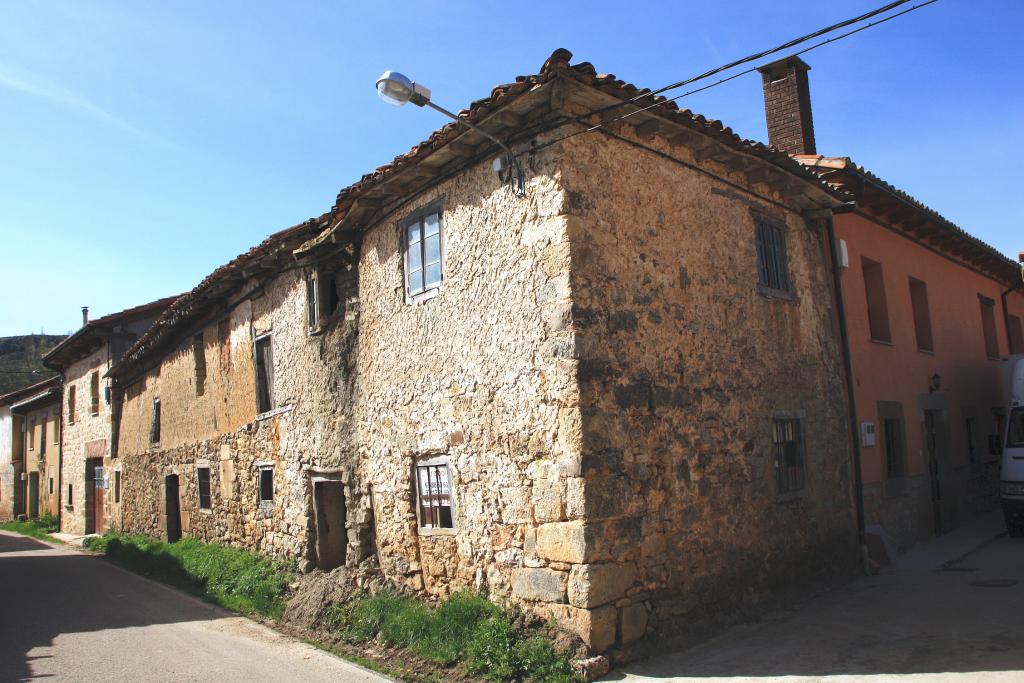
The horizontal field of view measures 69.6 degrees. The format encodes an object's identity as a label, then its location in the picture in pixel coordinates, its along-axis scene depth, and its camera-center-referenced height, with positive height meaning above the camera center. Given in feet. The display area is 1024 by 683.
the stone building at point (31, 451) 89.18 +2.63
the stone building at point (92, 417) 69.72 +5.14
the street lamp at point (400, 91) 19.84 +9.71
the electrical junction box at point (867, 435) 35.09 -0.70
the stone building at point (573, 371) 21.57 +2.43
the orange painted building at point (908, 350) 36.76 +3.92
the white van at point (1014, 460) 39.29 -2.61
